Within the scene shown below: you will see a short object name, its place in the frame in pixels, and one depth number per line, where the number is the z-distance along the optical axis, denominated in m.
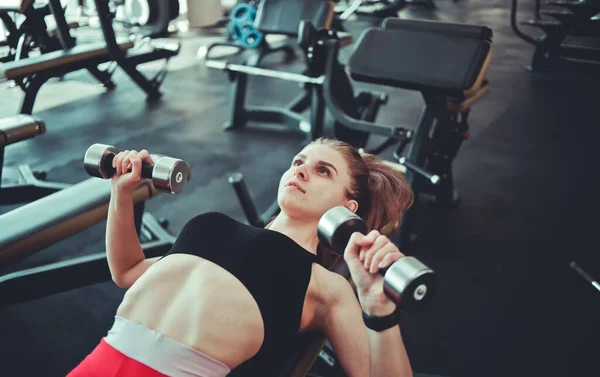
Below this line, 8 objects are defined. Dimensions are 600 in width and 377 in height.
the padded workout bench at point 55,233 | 1.40
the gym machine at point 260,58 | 3.29
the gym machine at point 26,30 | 3.37
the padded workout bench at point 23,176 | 1.88
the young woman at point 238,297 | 0.89
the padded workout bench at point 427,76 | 1.76
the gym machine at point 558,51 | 4.45
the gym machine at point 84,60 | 2.98
